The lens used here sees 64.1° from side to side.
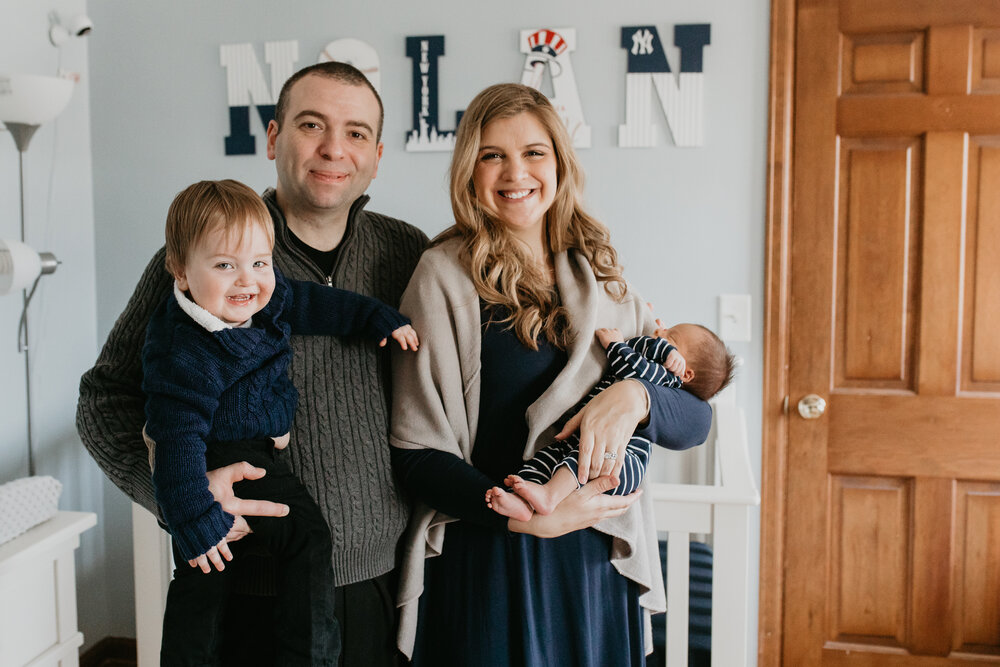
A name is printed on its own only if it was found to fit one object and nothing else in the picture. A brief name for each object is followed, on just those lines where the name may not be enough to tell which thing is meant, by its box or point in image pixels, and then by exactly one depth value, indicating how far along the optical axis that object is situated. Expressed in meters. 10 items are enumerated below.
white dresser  1.84
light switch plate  2.46
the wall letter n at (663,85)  2.41
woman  1.37
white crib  1.71
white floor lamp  2.04
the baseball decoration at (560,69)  2.47
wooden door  2.36
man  1.34
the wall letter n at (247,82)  2.63
